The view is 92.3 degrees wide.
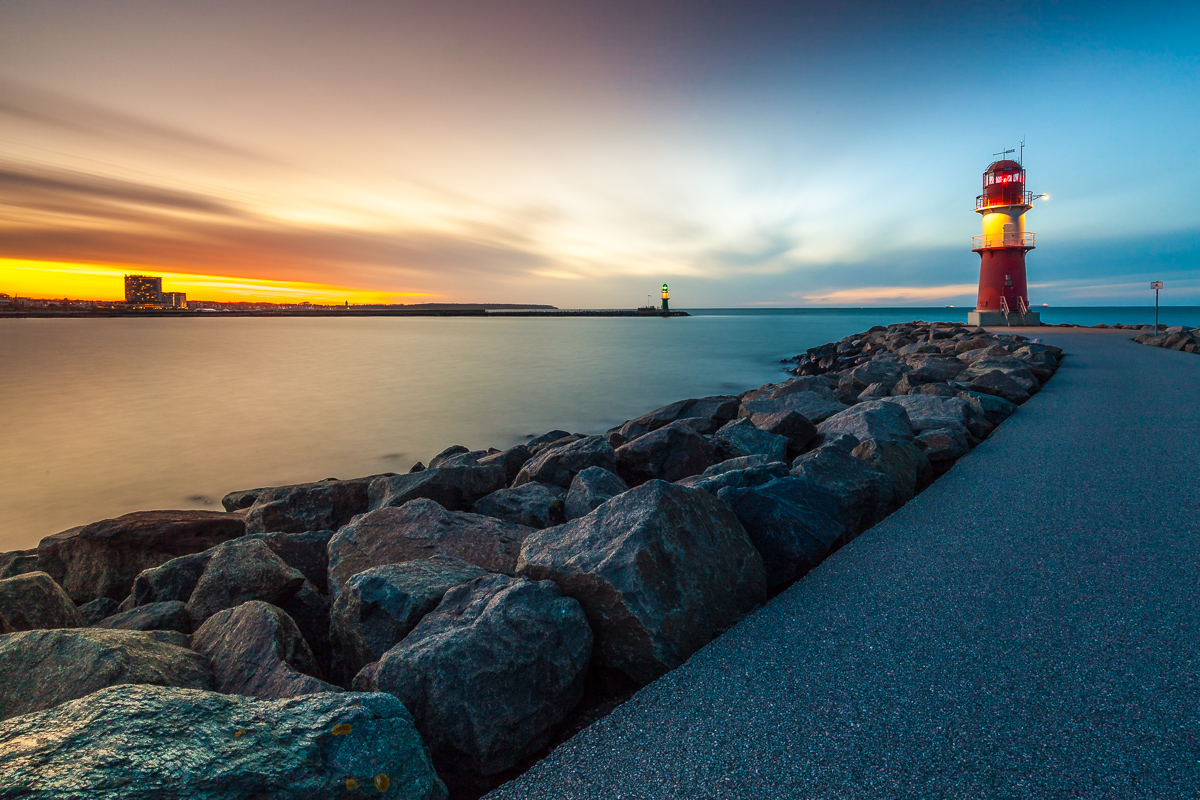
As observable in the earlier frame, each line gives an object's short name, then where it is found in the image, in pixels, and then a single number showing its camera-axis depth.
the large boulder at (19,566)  4.33
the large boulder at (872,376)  9.27
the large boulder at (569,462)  5.07
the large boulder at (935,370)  8.88
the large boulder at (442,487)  4.62
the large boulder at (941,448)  4.76
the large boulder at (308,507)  4.91
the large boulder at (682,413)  8.45
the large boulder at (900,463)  4.00
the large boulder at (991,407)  6.12
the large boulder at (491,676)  1.88
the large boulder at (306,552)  3.74
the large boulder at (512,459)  6.15
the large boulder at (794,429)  5.62
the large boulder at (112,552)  4.22
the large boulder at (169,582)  3.43
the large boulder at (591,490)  3.91
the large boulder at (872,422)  4.75
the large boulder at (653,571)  2.23
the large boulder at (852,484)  3.54
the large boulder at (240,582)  2.98
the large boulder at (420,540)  3.25
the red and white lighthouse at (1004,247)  24.91
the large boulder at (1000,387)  7.32
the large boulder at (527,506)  4.18
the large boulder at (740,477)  3.49
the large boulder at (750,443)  5.21
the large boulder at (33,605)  2.83
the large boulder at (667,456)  5.14
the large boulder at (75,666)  1.96
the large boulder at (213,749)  1.28
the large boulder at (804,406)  6.66
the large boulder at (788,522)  2.91
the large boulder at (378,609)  2.38
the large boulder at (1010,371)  7.95
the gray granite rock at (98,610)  3.63
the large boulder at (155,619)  2.83
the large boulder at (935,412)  5.45
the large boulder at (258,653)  2.06
